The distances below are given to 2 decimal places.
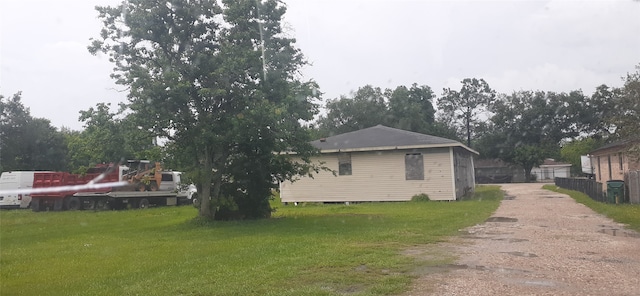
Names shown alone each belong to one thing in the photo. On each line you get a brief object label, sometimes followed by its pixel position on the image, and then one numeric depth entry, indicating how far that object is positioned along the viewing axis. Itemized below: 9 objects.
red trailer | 26.94
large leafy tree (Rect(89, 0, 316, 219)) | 14.56
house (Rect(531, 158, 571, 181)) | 70.94
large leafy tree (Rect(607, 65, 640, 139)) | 13.54
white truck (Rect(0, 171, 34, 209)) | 28.80
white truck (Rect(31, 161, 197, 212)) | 27.27
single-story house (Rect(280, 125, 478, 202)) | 24.86
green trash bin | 20.53
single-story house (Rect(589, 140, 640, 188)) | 23.98
